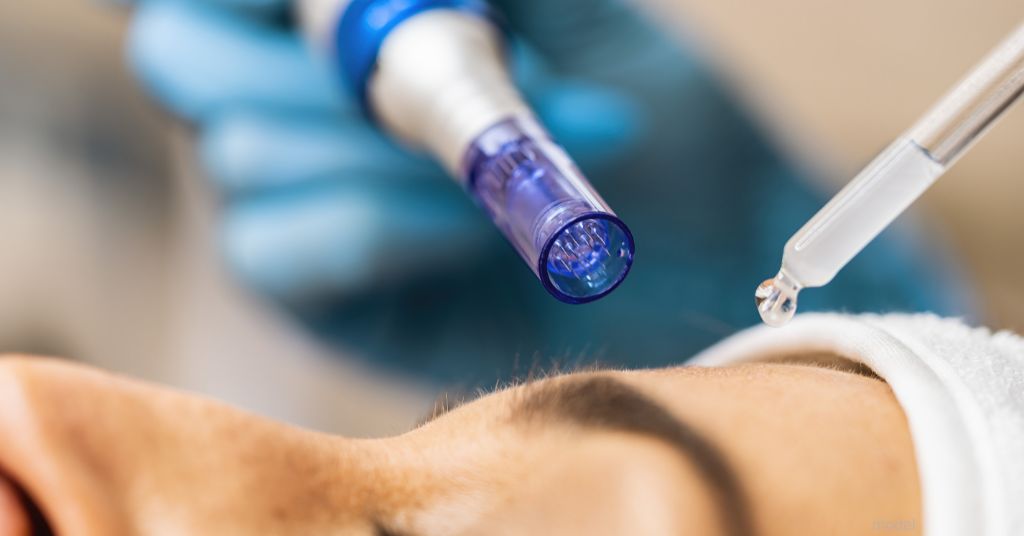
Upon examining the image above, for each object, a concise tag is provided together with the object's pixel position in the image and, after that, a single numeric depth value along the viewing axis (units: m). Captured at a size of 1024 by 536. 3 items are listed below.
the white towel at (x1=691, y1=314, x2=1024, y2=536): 0.30
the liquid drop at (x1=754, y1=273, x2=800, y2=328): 0.32
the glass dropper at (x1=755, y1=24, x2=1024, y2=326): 0.32
